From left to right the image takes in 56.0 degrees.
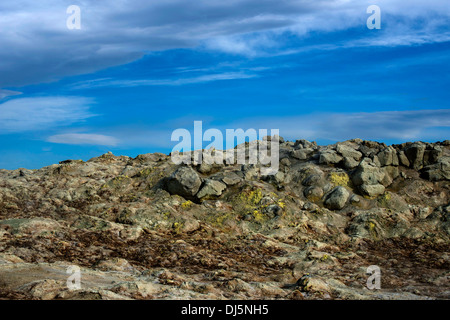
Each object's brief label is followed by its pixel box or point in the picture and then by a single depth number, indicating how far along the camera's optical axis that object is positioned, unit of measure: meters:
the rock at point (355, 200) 14.66
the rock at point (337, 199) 14.50
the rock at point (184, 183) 14.16
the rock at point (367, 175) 15.20
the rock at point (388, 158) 16.12
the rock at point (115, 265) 9.19
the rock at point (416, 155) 16.41
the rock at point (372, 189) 14.91
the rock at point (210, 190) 14.11
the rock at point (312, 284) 8.36
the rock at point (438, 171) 15.80
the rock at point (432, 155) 16.52
